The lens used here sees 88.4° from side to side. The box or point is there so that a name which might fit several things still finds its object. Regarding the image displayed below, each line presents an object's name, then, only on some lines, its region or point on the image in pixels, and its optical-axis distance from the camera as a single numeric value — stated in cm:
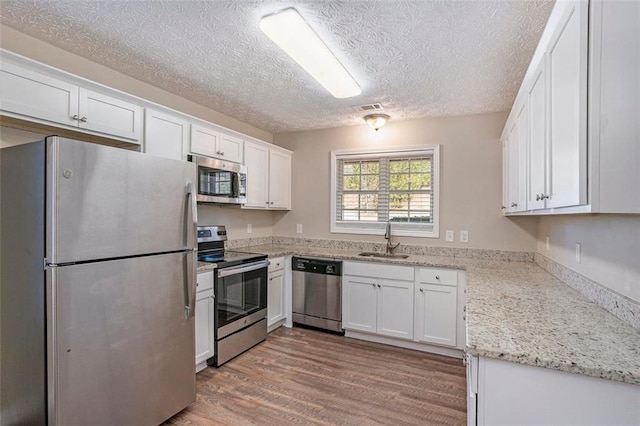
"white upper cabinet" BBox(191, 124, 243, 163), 292
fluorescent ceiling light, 181
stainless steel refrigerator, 155
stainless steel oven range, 283
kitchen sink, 366
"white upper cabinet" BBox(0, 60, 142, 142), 177
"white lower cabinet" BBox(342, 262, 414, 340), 329
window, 379
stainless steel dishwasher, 361
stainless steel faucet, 383
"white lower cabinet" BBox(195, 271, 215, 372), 262
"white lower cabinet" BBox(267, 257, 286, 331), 356
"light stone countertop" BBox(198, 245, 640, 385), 109
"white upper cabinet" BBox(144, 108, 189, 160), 250
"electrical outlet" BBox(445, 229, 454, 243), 361
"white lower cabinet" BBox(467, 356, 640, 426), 105
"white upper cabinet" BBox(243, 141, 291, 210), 365
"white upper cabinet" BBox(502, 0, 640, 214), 97
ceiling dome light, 355
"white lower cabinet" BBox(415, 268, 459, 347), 309
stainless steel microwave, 292
